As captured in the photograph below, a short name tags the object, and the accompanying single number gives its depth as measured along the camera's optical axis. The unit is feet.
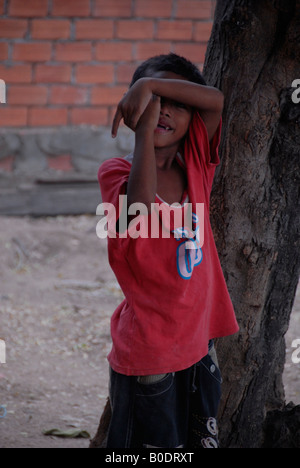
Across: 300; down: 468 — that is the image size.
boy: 18.43
